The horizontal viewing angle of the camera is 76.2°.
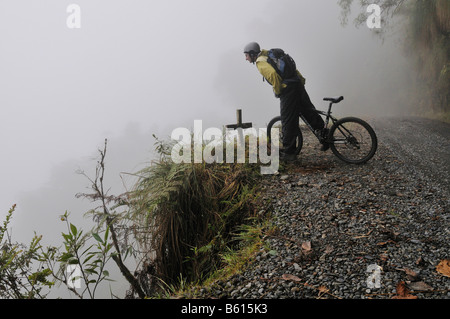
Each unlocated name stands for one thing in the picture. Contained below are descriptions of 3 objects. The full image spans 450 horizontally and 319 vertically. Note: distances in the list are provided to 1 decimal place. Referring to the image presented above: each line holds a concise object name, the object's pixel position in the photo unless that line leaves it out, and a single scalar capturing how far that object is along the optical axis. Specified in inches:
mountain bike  187.8
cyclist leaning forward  187.6
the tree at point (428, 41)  375.6
